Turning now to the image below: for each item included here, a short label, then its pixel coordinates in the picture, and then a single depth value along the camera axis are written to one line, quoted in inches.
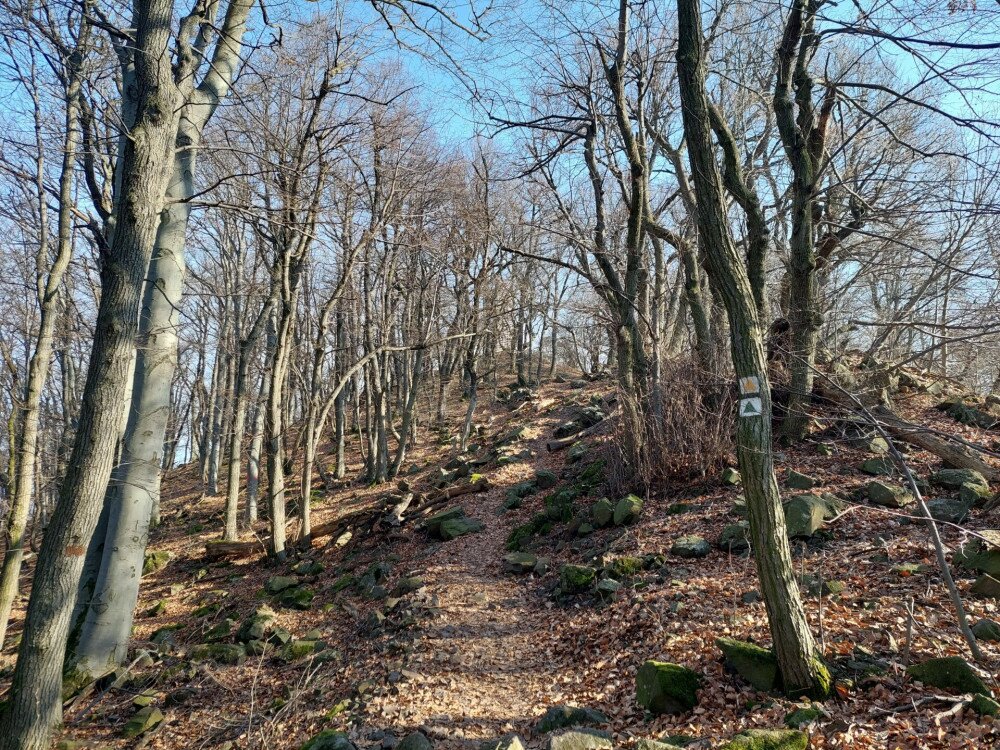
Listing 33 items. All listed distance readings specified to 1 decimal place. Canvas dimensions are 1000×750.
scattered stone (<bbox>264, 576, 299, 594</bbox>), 336.8
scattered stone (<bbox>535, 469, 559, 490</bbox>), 429.1
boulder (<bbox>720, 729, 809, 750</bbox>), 122.6
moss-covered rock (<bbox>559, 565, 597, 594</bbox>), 259.4
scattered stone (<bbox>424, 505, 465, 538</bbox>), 384.2
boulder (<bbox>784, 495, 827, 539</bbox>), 232.2
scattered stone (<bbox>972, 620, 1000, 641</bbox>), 151.0
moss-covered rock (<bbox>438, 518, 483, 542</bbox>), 371.2
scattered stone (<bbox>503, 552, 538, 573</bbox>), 302.4
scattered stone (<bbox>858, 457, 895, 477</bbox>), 282.8
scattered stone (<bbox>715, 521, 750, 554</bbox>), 241.9
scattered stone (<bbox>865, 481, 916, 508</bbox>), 252.4
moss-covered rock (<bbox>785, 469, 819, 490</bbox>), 279.4
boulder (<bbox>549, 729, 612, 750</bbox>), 138.0
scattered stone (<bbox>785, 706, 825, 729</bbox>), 130.3
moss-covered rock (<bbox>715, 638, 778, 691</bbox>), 150.0
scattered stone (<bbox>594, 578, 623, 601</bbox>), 241.8
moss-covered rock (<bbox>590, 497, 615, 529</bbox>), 317.7
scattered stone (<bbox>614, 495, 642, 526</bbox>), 306.8
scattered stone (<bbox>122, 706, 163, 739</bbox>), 198.8
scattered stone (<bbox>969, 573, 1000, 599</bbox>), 171.8
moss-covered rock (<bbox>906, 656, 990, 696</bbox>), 129.5
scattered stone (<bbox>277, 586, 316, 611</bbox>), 317.4
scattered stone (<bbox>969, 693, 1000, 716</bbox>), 121.7
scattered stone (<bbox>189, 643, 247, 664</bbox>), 249.1
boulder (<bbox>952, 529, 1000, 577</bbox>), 181.3
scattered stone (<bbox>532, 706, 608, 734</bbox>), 156.9
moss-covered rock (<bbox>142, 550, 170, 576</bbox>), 424.5
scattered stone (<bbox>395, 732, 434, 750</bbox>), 152.4
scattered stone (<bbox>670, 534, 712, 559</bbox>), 248.2
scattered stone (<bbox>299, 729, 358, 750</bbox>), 147.7
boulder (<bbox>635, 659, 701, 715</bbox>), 154.9
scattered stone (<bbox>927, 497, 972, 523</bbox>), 228.2
